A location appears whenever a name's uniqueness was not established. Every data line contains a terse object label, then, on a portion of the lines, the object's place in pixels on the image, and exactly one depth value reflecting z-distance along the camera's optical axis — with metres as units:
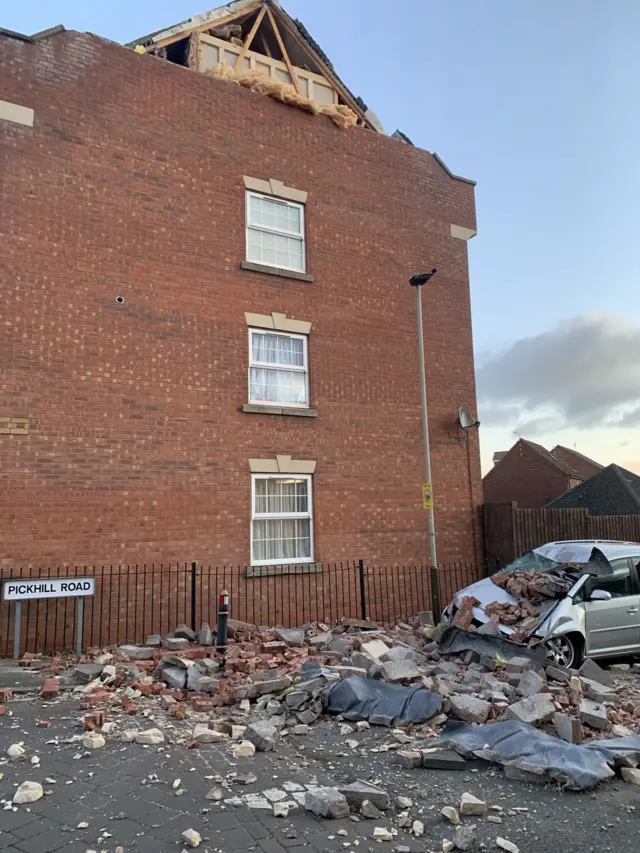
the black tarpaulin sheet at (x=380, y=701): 6.50
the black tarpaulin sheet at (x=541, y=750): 4.95
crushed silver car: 8.75
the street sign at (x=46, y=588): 9.24
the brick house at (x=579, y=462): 45.81
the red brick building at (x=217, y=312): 10.78
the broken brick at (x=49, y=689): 7.60
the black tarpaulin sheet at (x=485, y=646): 8.17
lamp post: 12.34
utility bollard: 9.33
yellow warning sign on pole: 12.32
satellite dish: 14.72
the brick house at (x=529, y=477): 39.25
